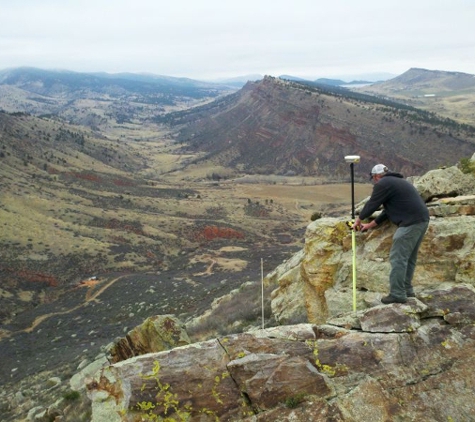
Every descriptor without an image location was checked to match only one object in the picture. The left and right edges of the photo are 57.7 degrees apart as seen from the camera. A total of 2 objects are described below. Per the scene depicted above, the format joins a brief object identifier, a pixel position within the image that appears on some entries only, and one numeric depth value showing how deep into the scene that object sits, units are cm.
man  695
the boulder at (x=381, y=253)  848
